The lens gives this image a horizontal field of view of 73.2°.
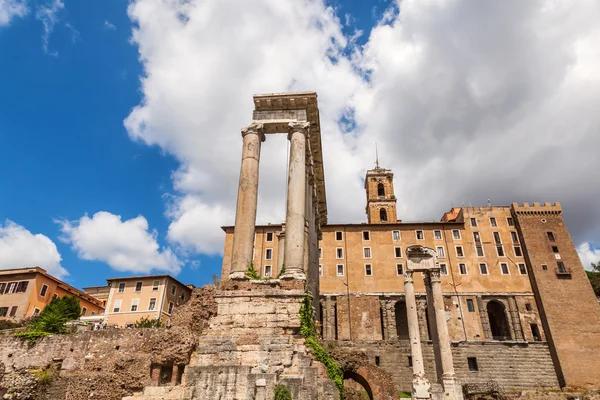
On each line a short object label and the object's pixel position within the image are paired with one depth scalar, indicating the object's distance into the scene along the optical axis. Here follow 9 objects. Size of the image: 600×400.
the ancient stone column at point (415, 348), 21.54
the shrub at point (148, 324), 31.61
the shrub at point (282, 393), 10.12
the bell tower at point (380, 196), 66.00
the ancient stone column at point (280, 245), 19.98
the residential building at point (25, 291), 40.66
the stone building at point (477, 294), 41.44
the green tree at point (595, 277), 54.22
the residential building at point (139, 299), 43.80
